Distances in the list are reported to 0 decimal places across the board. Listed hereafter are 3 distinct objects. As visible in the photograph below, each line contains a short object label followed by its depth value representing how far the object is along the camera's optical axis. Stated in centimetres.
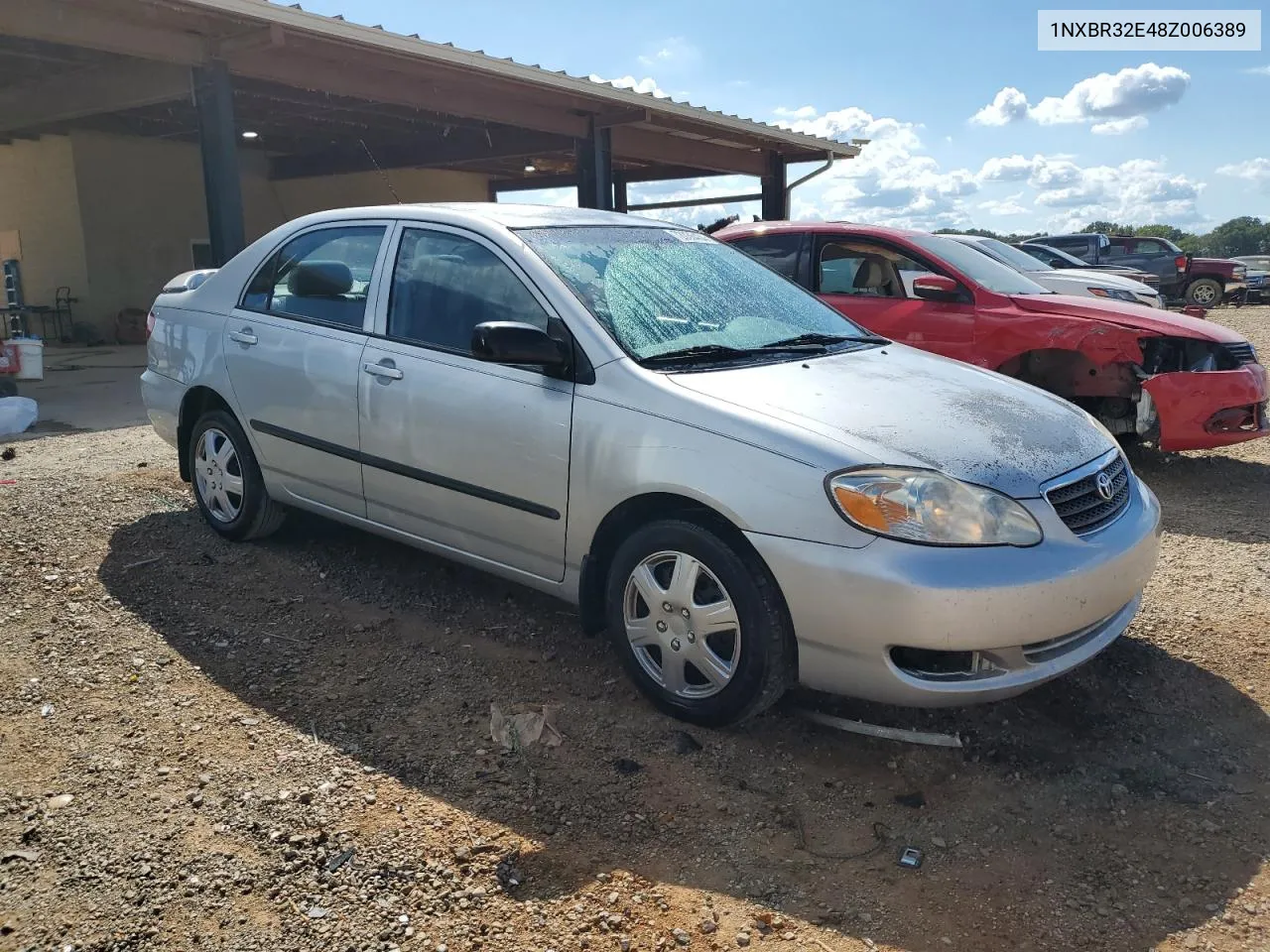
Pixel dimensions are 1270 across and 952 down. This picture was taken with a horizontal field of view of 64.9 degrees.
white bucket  921
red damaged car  602
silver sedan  284
